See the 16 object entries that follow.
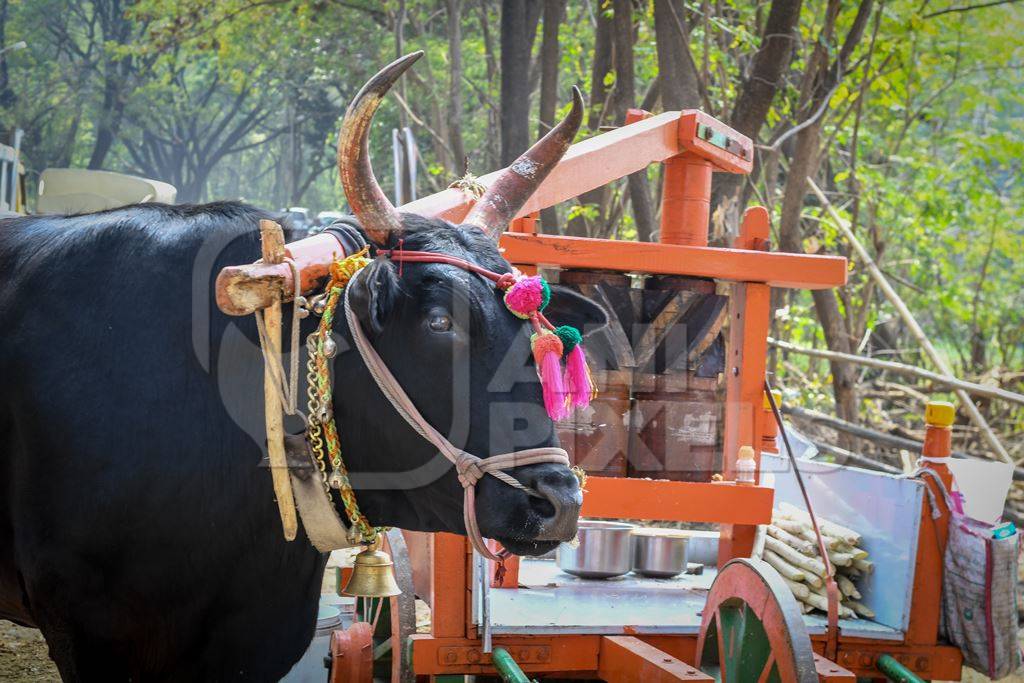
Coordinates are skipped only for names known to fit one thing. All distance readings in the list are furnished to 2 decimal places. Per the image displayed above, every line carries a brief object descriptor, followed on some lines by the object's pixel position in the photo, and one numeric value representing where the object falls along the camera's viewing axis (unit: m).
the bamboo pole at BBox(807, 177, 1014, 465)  7.96
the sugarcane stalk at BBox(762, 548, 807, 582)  4.29
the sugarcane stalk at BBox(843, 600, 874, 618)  4.16
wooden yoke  2.59
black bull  2.46
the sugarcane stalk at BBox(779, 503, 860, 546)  4.31
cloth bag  3.65
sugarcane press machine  3.60
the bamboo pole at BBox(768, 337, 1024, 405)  7.35
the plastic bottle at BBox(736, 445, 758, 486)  3.79
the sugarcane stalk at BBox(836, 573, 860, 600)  4.21
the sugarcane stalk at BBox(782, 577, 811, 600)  4.21
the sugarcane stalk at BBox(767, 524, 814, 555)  4.35
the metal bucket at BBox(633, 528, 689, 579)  4.90
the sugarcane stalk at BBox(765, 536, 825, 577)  4.25
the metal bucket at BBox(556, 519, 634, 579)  4.64
